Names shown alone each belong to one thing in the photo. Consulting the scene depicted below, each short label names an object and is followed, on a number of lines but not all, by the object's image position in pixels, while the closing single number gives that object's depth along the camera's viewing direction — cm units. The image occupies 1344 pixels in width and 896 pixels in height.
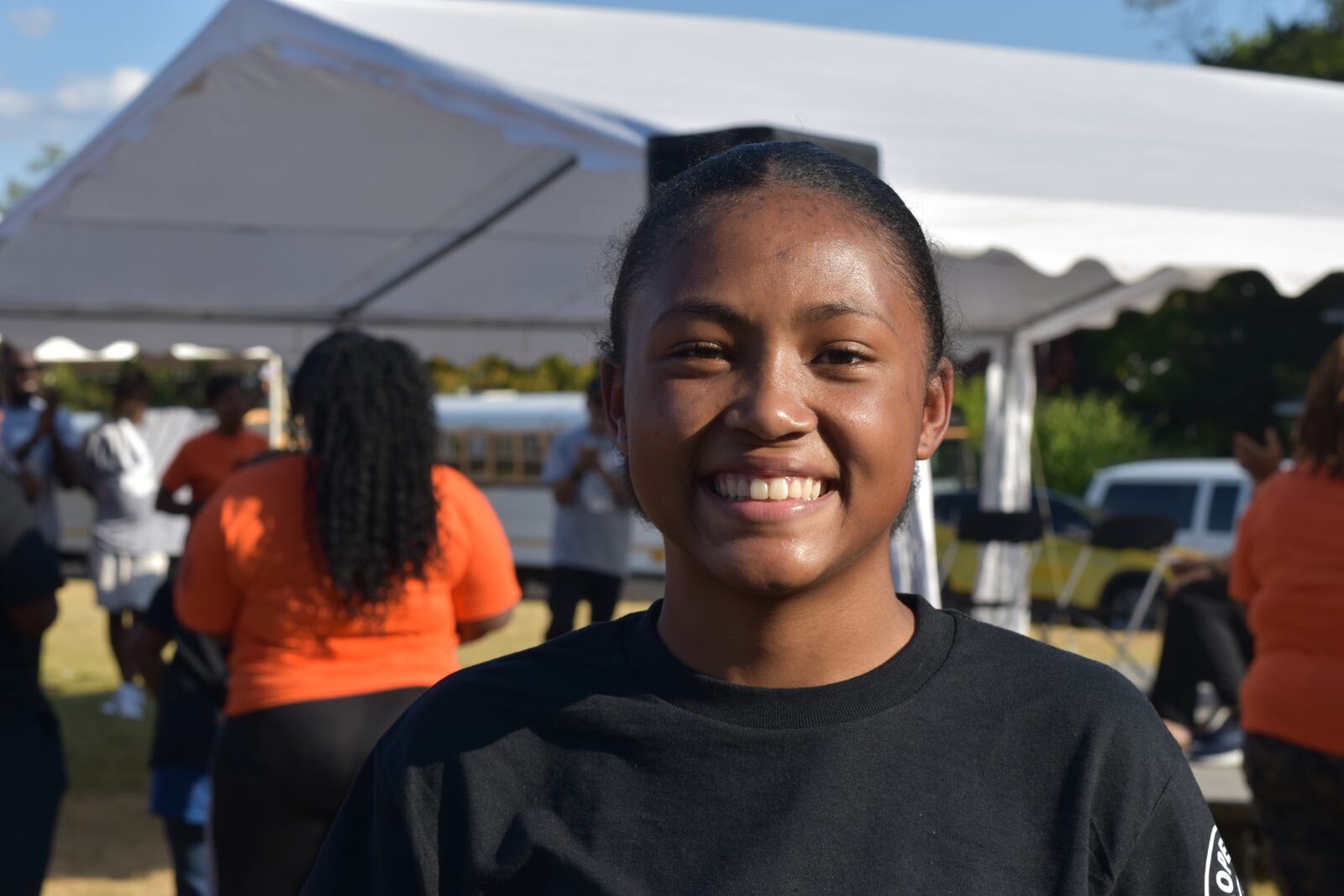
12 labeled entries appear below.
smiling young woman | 109
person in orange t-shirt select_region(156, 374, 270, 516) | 690
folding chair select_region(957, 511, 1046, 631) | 780
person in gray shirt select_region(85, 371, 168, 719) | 853
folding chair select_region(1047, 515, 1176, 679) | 801
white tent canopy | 470
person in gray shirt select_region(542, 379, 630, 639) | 764
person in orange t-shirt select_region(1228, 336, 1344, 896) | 302
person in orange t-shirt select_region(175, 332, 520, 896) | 286
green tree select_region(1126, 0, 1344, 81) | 2416
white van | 1338
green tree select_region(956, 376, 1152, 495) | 2295
